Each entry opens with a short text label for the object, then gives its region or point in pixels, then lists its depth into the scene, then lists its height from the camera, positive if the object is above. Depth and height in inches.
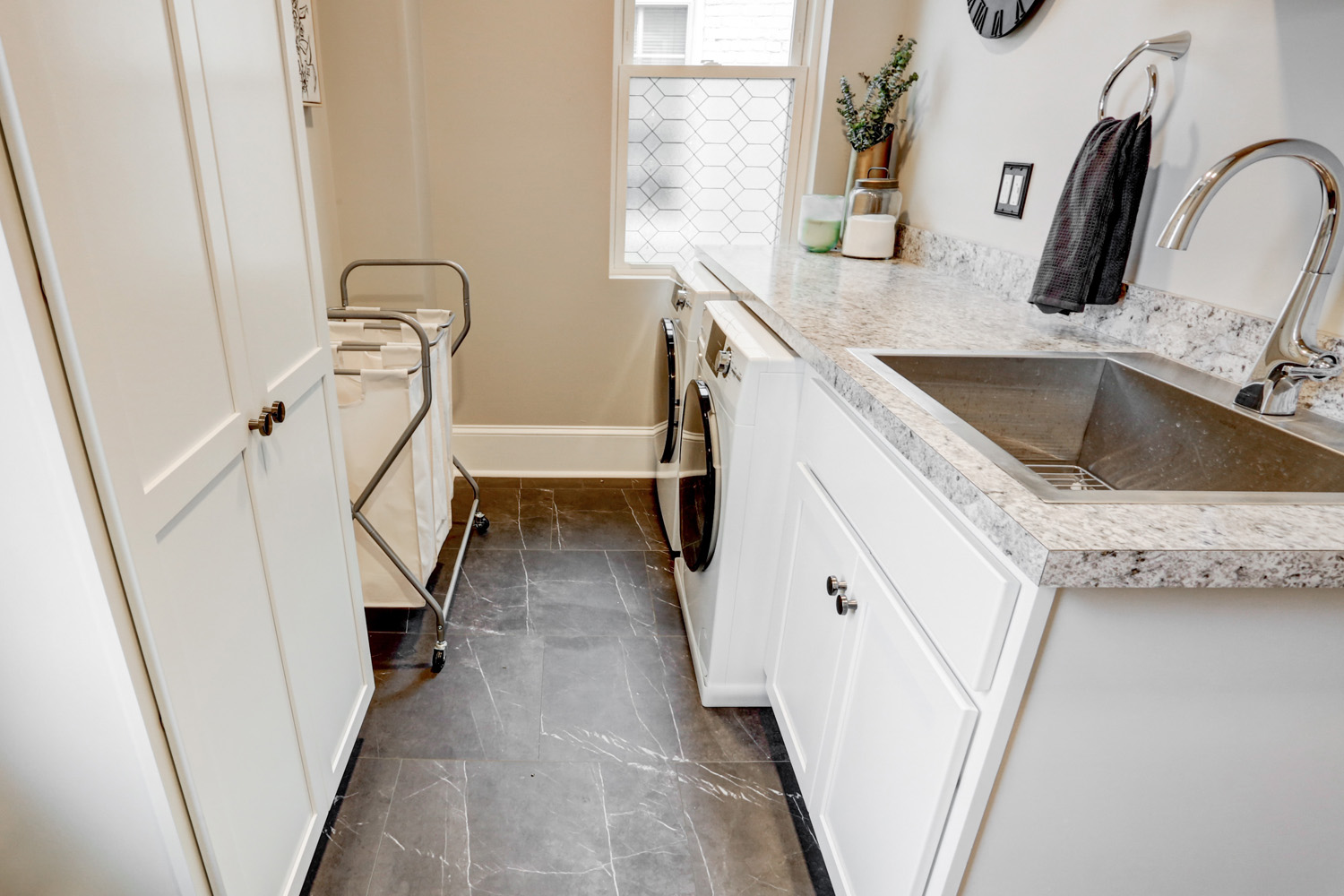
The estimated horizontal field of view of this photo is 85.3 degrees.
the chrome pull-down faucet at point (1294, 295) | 37.0 -5.7
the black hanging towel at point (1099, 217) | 54.8 -3.6
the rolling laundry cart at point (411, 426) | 65.1 -26.4
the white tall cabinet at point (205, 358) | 27.3 -11.5
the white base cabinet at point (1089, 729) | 28.9 -22.5
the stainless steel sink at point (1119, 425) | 39.1 -14.7
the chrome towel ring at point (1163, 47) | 53.0 +8.3
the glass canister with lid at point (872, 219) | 94.6 -8.1
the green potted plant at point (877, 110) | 93.9 +4.9
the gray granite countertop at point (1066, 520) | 26.6 -12.7
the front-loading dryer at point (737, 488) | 60.1 -28.5
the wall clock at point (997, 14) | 71.7 +13.7
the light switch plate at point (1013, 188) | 71.8 -2.6
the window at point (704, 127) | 103.3 +1.6
